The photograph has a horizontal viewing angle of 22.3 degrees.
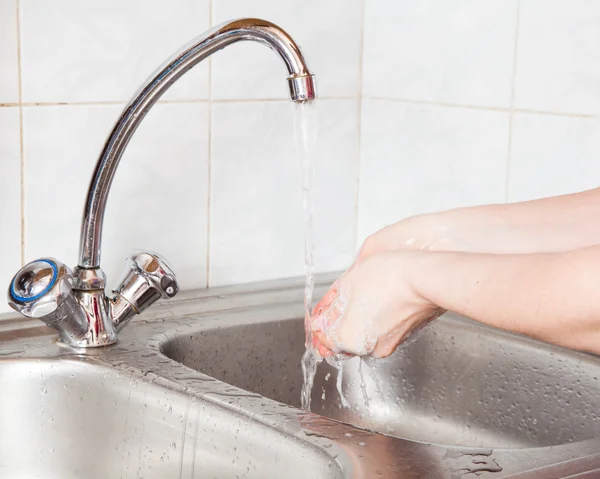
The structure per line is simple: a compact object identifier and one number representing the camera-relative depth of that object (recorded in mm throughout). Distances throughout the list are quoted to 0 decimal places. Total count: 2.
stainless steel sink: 1366
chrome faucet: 1535
